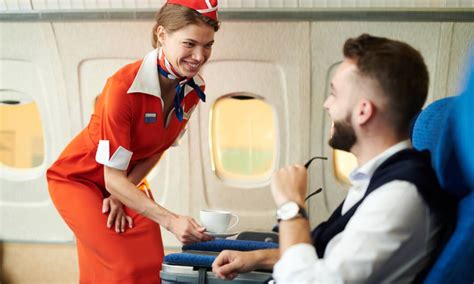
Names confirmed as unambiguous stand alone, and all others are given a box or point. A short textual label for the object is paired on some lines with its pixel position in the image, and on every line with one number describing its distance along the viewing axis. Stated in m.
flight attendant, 3.03
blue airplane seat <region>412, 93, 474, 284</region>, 1.65
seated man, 1.73
